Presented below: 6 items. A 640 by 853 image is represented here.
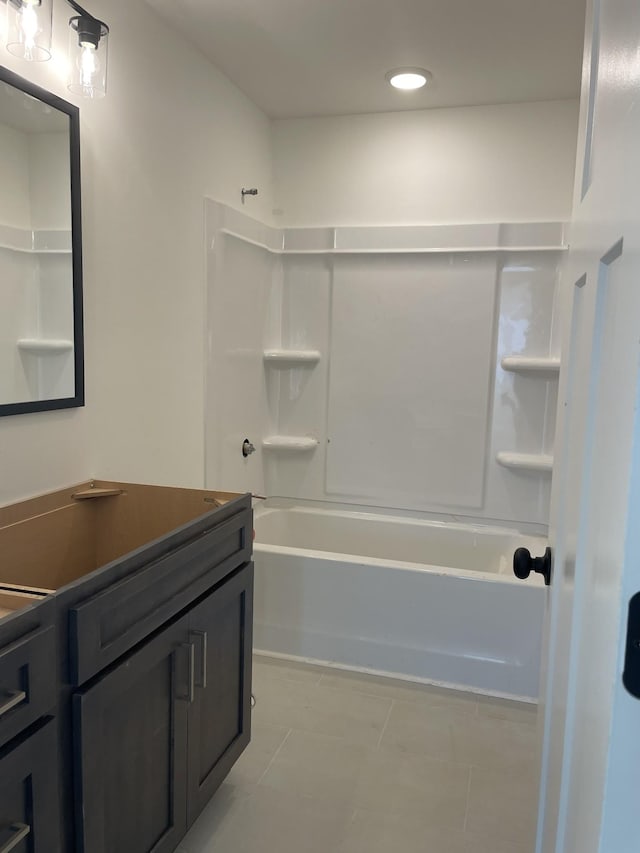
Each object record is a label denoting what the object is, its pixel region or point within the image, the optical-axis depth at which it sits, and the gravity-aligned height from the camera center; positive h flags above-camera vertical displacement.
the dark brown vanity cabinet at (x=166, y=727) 1.19 -0.86
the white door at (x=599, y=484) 0.59 -0.14
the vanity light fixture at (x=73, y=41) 1.51 +0.78
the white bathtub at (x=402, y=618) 2.50 -1.08
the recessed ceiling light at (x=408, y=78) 2.70 +1.25
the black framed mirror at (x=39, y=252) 1.64 +0.27
